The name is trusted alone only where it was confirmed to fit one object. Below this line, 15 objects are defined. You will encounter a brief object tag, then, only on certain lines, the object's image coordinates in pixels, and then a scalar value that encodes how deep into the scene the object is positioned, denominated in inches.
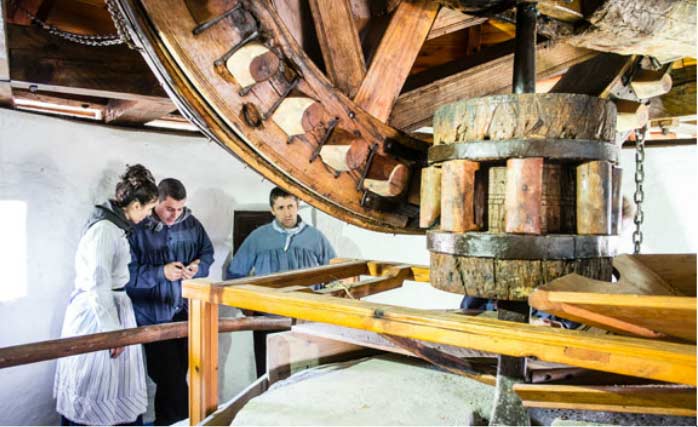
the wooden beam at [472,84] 71.3
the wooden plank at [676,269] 40.8
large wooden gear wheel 46.3
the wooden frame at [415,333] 29.1
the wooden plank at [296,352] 72.1
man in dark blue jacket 124.9
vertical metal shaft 49.9
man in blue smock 134.3
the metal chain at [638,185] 59.8
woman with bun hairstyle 108.5
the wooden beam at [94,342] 71.0
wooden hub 42.6
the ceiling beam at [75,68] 70.8
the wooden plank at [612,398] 45.4
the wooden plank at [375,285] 67.9
